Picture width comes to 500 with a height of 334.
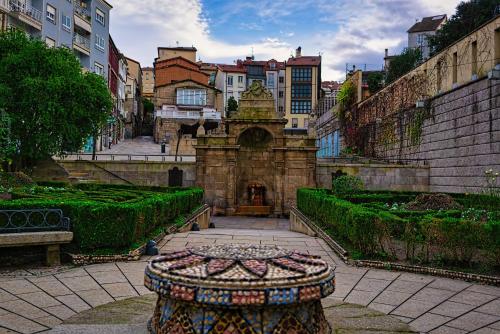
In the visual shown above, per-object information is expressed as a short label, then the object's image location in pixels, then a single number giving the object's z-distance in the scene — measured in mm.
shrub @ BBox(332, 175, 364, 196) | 19734
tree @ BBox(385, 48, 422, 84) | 49125
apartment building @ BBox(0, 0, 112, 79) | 32209
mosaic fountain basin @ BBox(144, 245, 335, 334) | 3643
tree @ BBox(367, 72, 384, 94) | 49647
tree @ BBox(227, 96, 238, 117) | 71250
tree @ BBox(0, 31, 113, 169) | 22859
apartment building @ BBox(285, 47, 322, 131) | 73688
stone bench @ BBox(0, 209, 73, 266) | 8328
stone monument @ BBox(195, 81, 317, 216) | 26594
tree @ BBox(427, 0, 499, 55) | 39656
